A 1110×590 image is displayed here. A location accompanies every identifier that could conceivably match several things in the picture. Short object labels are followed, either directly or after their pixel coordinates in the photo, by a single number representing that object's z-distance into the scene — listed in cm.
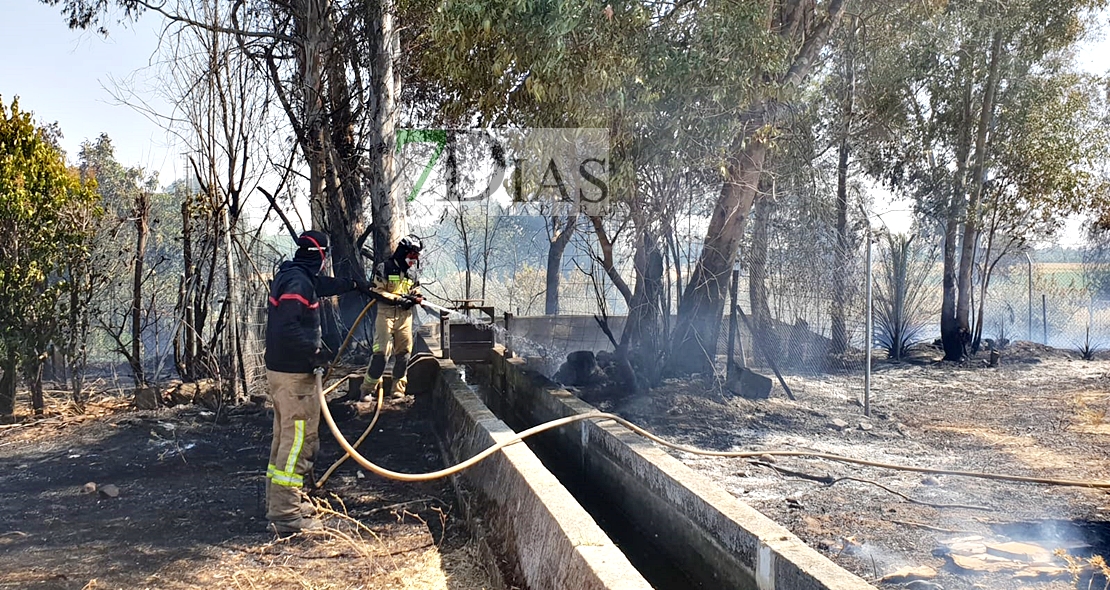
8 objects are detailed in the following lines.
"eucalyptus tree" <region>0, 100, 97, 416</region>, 830
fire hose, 461
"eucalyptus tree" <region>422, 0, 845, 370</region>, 790
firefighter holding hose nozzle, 825
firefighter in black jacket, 533
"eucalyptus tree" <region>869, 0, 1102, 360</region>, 1468
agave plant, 1396
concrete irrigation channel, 373
